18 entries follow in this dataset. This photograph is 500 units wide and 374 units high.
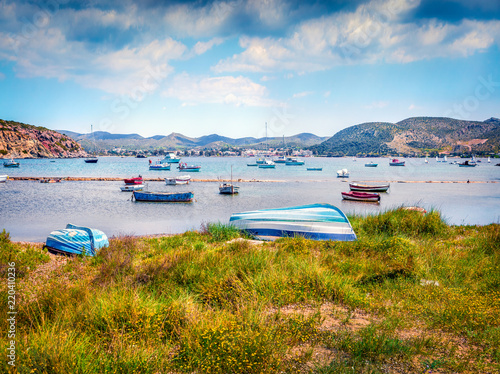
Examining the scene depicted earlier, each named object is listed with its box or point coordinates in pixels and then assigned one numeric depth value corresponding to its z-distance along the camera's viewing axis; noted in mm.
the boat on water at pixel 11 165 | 107950
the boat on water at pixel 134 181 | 51262
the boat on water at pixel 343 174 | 82312
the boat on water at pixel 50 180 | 63056
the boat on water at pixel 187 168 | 96706
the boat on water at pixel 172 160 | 142888
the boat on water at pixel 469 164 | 127562
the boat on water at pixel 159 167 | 103312
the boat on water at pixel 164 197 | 39125
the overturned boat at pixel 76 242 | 11922
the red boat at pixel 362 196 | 41075
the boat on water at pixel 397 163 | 145375
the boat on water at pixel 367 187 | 45406
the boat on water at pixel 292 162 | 148512
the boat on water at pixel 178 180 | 58838
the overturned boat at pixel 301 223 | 13453
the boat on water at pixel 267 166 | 126675
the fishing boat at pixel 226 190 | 46719
